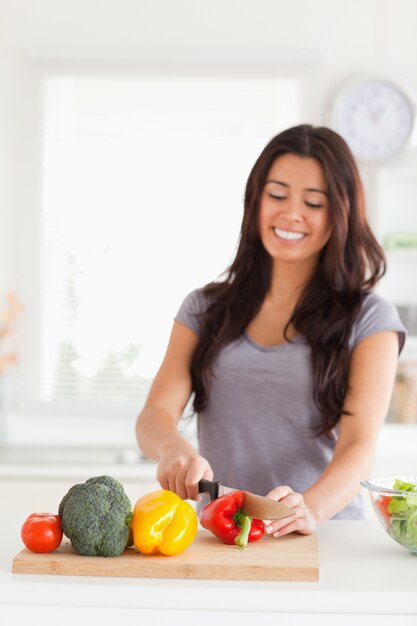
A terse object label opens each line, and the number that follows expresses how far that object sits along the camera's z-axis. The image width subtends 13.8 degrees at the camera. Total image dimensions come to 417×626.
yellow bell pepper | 2.31
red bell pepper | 2.39
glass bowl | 2.39
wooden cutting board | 2.27
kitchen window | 4.93
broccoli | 2.29
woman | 2.80
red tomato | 2.31
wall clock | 4.72
